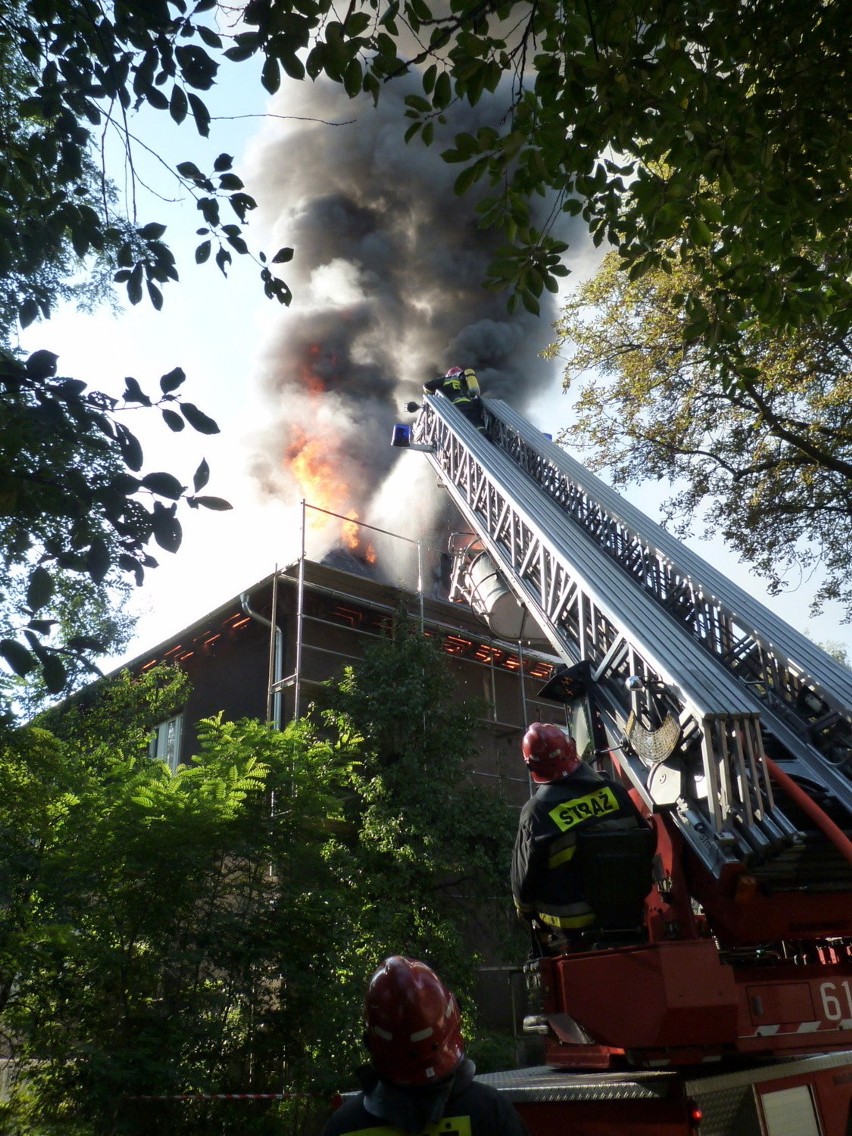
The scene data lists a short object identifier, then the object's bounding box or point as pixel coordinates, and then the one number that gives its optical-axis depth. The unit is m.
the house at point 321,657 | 11.91
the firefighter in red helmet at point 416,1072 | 1.98
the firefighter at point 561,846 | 4.14
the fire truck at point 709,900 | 3.74
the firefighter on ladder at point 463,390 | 11.03
